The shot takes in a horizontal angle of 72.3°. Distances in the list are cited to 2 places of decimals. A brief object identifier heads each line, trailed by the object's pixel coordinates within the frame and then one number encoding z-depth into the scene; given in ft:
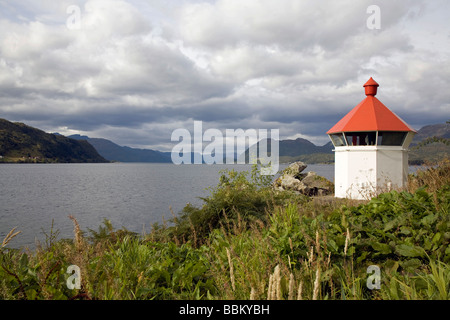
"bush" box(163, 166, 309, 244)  29.81
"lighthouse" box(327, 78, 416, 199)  47.34
